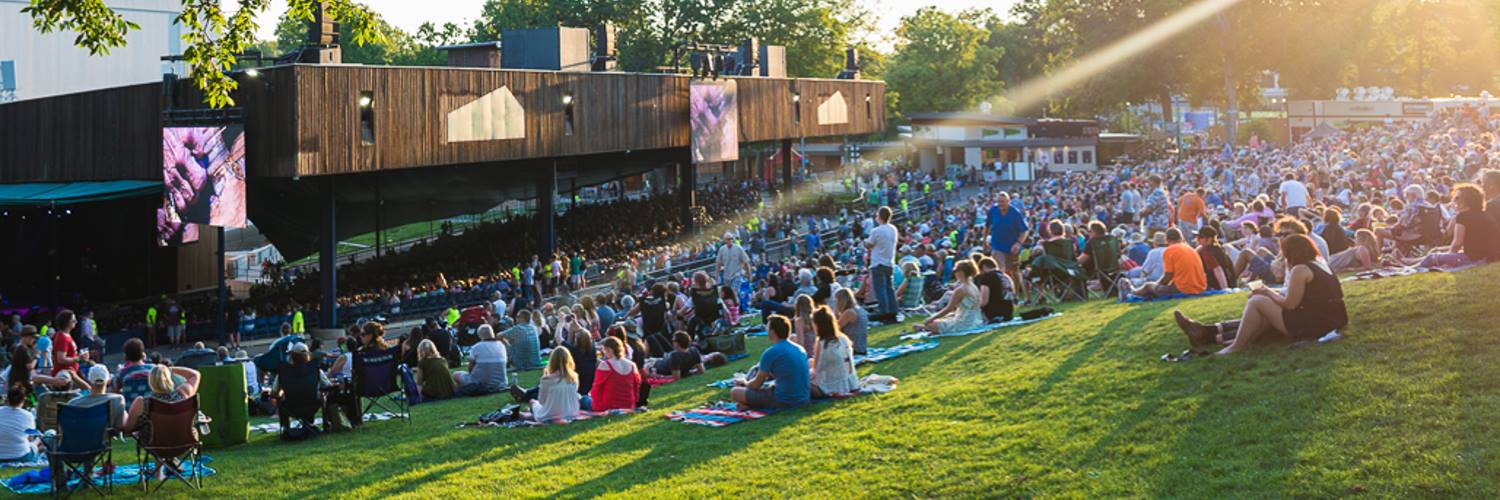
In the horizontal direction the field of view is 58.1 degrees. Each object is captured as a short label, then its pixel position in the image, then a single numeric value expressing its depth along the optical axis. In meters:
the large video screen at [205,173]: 25.22
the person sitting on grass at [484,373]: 15.66
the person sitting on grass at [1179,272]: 15.14
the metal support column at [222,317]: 26.45
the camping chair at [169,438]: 10.38
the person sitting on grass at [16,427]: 11.31
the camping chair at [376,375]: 13.27
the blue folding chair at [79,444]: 9.92
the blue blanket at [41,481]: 10.34
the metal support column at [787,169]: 49.51
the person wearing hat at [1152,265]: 16.41
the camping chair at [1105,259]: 17.81
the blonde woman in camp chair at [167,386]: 10.66
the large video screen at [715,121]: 39.34
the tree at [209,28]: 12.59
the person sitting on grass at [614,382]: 12.81
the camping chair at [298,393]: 12.34
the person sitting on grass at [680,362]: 15.59
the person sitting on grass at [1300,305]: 10.62
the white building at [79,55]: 44.16
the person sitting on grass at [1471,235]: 12.97
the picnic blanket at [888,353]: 14.30
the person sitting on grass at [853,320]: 14.21
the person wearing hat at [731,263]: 22.39
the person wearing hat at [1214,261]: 15.48
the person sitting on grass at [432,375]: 15.33
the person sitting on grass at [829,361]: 11.98
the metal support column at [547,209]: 35.31
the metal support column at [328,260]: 27.84
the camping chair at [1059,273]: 17.59
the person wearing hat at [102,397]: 10.26
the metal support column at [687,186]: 42.22
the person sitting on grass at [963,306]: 15.29
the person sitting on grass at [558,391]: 12.49
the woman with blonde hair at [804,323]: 14.08
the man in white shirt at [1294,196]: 22.02
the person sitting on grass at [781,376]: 11.69
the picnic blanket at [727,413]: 11.62
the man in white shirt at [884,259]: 17.38
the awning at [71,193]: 26.67
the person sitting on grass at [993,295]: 15.50
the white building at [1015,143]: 62.84
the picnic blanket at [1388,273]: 13.44
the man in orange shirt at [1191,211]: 20.77
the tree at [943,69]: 86.62
